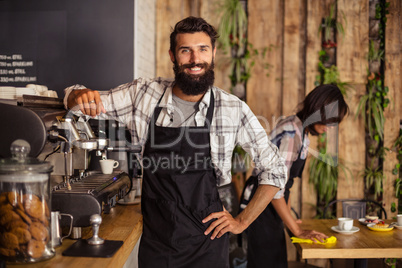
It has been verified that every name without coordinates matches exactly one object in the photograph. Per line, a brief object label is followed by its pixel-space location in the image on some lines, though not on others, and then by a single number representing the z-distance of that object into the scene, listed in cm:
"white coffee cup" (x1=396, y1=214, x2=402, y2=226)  292
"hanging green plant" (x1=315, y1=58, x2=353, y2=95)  412
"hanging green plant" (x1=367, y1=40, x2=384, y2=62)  415
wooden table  247
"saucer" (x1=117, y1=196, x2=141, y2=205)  260
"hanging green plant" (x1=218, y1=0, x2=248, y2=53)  412
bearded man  207
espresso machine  159
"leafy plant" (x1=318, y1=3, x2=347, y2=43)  412
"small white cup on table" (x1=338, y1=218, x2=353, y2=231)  279
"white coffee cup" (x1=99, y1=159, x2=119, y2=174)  235
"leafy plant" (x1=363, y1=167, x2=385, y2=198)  413
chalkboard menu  321
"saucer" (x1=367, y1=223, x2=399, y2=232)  286
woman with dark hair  272
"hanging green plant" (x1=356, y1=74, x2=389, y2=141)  412
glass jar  143
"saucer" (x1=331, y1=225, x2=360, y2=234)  277
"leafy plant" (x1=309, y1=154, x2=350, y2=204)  415
